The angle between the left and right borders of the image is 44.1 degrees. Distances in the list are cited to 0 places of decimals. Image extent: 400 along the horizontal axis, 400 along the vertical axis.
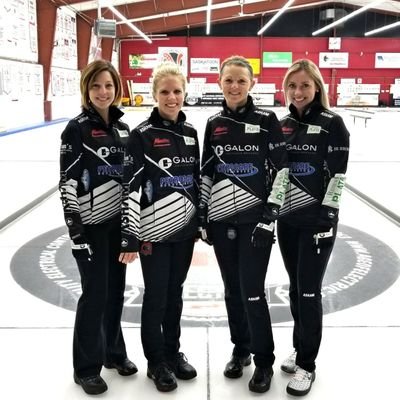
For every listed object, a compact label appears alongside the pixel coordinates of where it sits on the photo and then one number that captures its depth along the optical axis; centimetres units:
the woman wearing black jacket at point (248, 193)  217
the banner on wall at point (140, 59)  2883
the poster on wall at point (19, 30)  1291
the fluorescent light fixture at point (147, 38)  2018
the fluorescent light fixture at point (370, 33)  2352
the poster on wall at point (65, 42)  1819
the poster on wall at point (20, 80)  1288
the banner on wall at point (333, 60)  2828
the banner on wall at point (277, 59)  2837
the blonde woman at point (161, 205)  210
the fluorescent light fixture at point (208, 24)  1929
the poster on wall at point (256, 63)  2831
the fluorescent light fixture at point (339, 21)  1776
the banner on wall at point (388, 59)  2828
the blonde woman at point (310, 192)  219
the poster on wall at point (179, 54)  2855
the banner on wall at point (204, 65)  2861
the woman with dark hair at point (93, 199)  210
